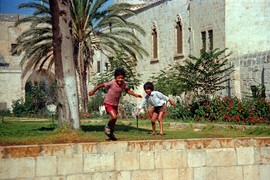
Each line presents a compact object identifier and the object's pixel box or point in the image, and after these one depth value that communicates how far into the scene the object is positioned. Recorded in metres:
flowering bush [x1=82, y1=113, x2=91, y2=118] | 22.12
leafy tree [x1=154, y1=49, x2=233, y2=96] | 20.52
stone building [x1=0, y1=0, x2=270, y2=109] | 22.49
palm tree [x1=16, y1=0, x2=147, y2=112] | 23.03
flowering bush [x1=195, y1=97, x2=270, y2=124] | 16.33
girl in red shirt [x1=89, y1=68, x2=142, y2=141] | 9.62
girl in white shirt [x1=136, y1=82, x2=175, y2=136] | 11.26
